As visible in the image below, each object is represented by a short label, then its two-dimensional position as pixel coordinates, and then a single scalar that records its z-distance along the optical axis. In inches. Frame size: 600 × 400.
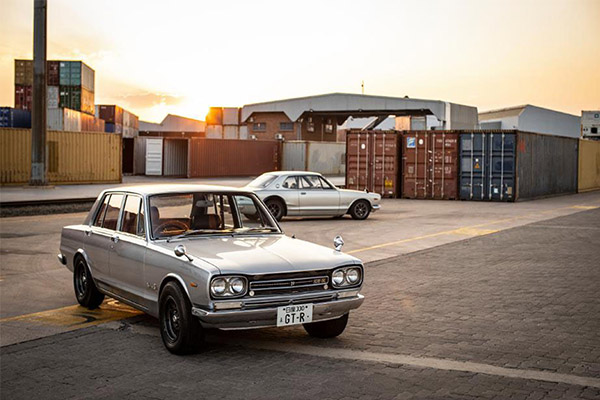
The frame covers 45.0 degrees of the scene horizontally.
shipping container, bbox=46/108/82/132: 1721.2
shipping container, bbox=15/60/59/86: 2135.8
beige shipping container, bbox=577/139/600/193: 1676.9
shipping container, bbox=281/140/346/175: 2333.9
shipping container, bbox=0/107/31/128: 1786.4
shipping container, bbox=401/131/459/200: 1280.8
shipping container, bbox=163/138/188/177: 2000.5
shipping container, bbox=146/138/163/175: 1991.9
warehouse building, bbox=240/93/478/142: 2630.4
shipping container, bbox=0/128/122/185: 1439.5
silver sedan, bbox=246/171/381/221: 768.9
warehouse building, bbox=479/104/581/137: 3120.1
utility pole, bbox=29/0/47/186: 1300.4
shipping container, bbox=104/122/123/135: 2551.7
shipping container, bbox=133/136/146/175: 2186.3
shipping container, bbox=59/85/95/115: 2130.2
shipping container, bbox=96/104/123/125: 2573.8
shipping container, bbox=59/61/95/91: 2137.1
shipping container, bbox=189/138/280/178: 2005.4
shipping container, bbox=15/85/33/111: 2188.7
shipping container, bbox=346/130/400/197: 1314.0
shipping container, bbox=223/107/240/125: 3361.2
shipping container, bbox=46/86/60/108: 2139.5
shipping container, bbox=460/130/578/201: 1238.9
